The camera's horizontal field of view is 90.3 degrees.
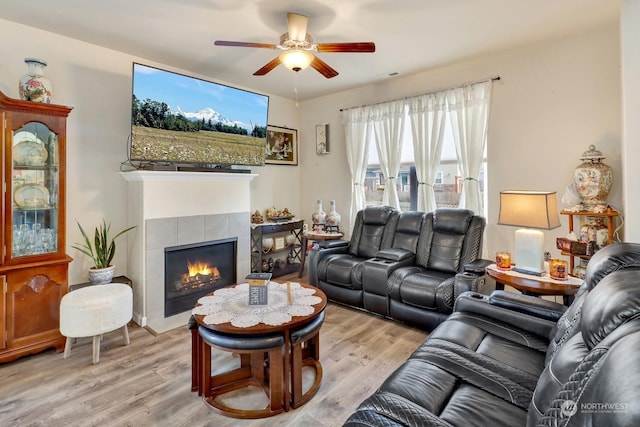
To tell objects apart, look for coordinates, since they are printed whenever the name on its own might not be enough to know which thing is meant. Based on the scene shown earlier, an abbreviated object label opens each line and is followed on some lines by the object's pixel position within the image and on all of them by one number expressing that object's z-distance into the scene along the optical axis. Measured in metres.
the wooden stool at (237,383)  1.79
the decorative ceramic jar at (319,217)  4.61
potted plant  2.91
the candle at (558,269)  2.47
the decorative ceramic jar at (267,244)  4.54
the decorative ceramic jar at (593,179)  2.65
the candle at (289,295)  2.18
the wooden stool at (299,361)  1.89
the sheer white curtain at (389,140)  4.16
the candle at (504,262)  2.77
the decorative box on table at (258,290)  2.12
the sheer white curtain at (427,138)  3.81
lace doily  1.88
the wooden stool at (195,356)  2.01
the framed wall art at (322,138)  4.97
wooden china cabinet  2.38
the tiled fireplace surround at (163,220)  3.09
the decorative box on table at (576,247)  2.65
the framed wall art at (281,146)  4.93
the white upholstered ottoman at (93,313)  2.37
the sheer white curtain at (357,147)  4.48
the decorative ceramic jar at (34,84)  2.52
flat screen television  3.03
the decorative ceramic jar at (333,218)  4.54
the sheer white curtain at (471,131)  3.50
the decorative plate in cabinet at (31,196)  2.50
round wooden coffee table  1.80
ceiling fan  2.38
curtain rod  3.45
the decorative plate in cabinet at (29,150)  2.46
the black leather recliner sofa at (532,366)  0.71
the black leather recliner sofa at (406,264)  2.80
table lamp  2.48
